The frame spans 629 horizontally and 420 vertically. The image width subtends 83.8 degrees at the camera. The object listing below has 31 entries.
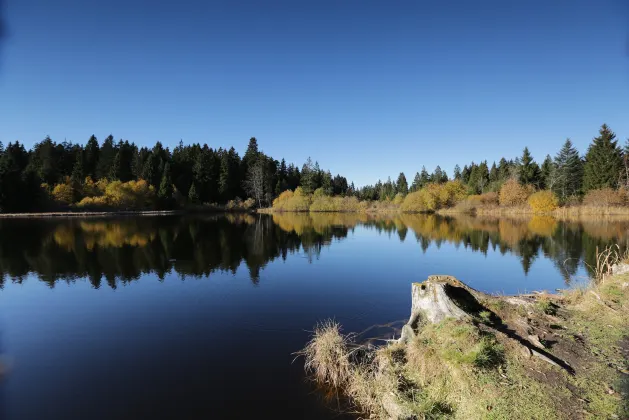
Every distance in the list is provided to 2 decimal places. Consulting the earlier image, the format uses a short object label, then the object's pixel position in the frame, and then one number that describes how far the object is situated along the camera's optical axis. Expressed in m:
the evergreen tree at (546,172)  64.75
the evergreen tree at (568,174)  62.09
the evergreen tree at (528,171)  68.50
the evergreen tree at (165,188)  66.25
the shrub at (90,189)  60.03
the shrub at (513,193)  58.72
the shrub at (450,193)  69.50
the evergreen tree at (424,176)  99.25
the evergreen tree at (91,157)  69.56
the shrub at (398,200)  76.96
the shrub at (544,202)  53.31
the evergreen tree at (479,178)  77.62
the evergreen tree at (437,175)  97.32
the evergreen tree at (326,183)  82.63
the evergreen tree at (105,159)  68.54
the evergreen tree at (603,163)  52.62
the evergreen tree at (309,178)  83.88
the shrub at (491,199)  63.09
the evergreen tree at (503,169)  73.00
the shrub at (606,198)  45.91
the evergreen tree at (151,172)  67.38
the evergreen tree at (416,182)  101.56
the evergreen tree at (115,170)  67.19
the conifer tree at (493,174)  79.11
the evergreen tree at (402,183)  105.68
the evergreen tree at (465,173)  94.54
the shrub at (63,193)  57.13
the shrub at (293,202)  75.94
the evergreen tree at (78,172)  60.53
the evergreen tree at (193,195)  70.62
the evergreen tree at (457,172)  101.24
